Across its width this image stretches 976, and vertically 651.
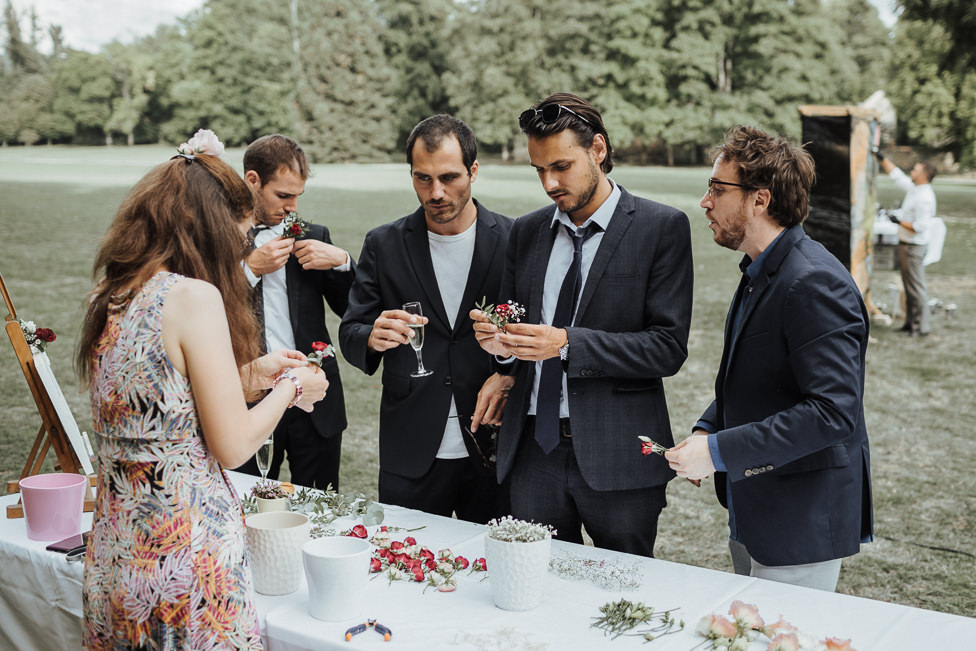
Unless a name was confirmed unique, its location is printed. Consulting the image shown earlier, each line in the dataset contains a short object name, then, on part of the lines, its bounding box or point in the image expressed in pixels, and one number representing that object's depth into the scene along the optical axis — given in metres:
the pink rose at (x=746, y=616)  1.81
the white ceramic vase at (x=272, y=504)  2.49
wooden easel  2.90
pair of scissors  1.84
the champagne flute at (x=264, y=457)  2.56
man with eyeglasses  2.09
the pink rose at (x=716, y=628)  1.80
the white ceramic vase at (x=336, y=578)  1.89
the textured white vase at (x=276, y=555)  2.05
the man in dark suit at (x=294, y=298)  3.55
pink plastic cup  2.50
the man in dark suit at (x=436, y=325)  3.02
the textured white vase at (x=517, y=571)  1.92
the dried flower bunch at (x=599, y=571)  2.09
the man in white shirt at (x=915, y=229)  10.61
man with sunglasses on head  2.54
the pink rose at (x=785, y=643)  1.71
